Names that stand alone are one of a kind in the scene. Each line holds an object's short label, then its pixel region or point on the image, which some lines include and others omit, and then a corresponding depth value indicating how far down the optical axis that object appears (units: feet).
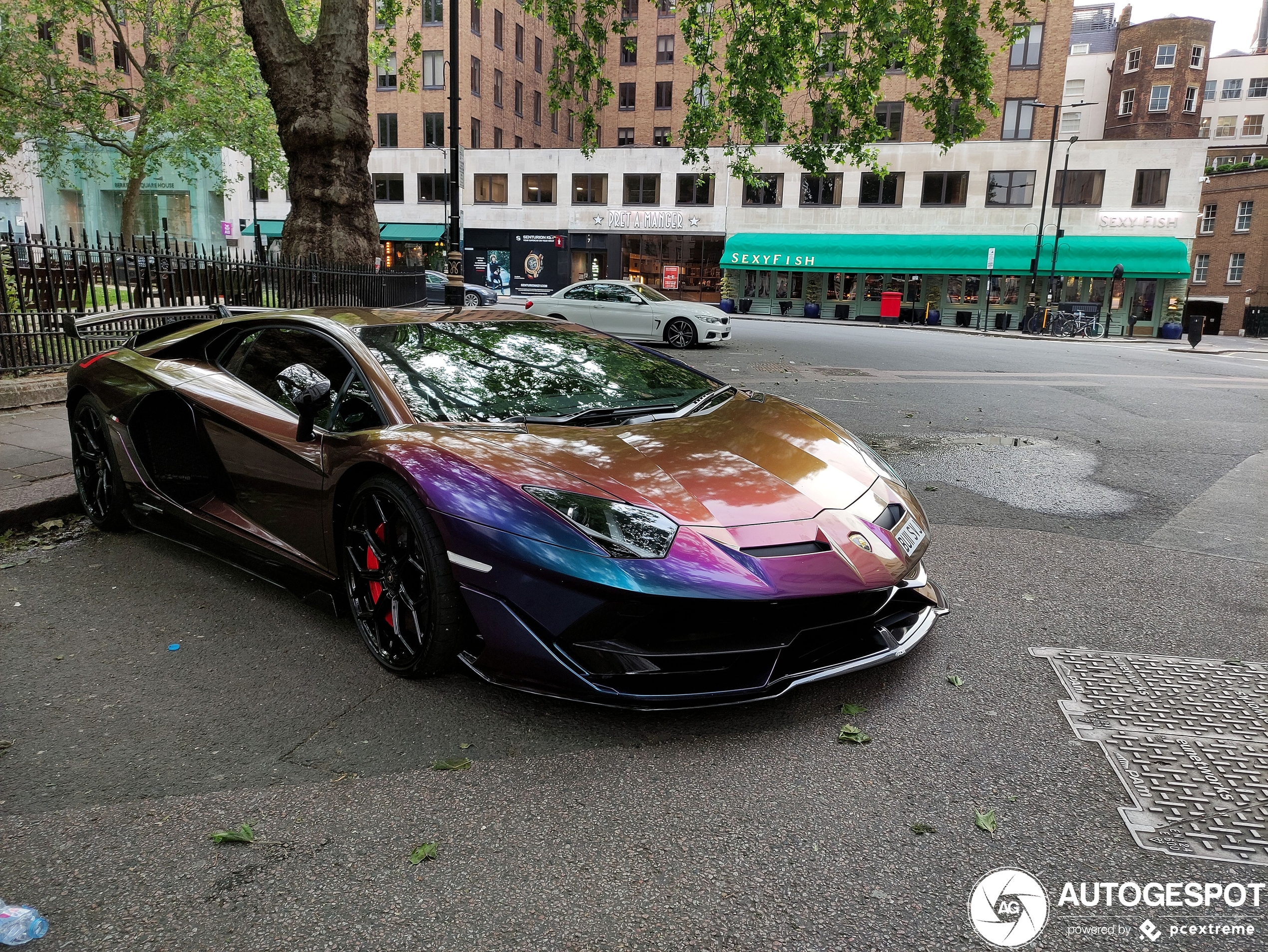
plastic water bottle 6.28
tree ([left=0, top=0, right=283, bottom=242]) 89.51
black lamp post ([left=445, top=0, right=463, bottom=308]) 50.39
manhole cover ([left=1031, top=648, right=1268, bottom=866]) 7.57
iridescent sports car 8.69
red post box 128.88
